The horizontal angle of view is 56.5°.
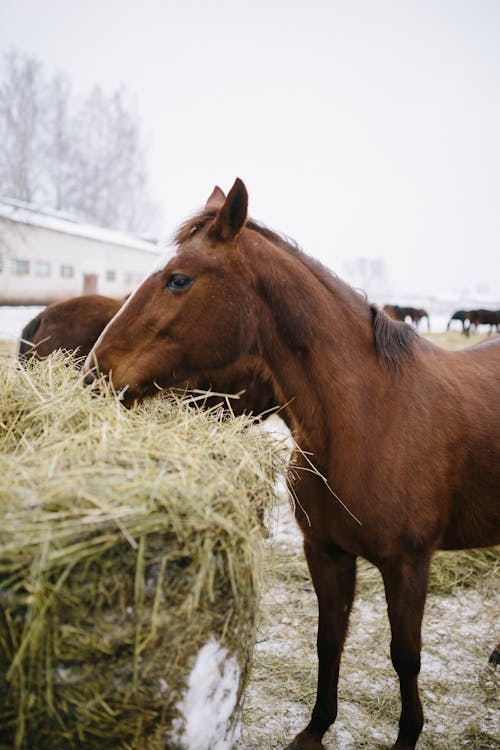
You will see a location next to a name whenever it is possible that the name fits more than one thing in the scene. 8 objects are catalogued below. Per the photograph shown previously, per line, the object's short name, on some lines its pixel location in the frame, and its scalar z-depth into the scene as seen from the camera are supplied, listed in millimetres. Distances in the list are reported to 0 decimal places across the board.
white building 20719
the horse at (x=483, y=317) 24250
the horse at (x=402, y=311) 21000
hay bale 1070
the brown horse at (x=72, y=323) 4777
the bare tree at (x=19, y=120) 29062
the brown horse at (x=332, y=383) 1939
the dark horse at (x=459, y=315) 25586
